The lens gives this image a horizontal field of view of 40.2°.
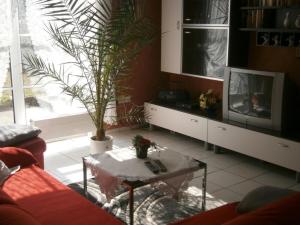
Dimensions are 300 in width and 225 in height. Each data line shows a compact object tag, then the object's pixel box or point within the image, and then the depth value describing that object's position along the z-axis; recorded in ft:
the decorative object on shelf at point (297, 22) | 13.00
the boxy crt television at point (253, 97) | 12.98
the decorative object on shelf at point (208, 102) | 15.70
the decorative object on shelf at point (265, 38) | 14.04
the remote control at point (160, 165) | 9.52
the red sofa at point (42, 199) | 7.30
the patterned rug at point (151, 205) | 10.12
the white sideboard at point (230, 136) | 12.52
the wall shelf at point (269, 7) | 13.00
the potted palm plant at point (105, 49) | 12.41
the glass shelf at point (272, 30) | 12.87
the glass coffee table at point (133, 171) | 9.10
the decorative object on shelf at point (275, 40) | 13.70
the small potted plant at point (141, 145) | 10.11
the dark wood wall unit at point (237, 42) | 14.61
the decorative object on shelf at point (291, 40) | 13.20
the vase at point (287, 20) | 13.37
